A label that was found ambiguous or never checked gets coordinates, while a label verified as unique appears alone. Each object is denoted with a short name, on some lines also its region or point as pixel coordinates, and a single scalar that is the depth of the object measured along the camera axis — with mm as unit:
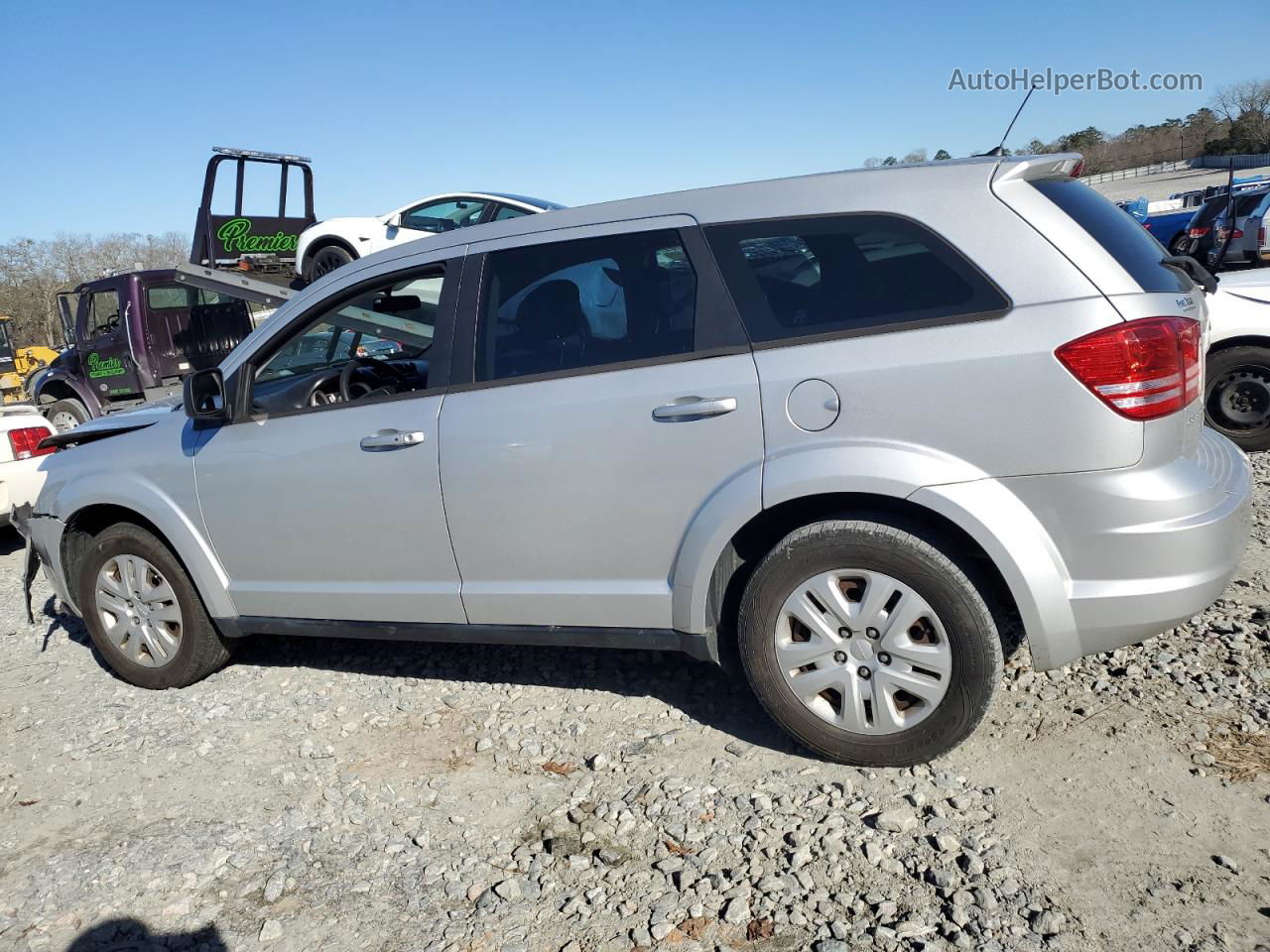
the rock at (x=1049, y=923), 2477
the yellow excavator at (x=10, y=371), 21641
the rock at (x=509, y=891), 2855
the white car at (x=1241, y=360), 6531
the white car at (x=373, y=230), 10918
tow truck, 11117
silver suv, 2871
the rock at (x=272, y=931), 2783
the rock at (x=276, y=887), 2972
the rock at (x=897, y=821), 2977
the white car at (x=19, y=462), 7535
